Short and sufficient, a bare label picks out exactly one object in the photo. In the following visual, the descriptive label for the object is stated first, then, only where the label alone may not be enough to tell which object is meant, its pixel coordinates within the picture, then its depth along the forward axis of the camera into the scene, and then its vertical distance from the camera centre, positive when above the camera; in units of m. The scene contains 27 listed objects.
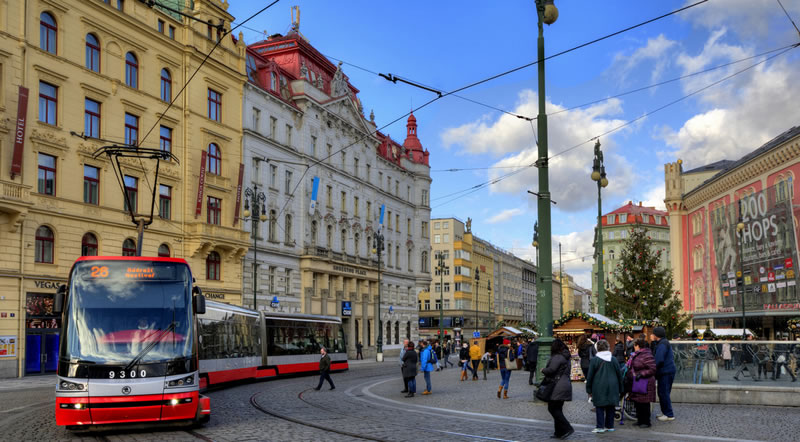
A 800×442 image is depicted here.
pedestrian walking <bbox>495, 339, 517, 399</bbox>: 19.00 -1.91
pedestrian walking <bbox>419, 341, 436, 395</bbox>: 22.18 -1.92
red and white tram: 11.85 -0.75
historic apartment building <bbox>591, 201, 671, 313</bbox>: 137.25 +11.53
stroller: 14.13 -2.11
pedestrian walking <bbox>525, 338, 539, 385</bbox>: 23.00 -1.81
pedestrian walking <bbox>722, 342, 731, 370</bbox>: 17.03 -1.32
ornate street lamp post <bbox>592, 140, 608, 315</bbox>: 28.25 +3.58
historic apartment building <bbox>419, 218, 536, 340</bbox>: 111.56 +1.59
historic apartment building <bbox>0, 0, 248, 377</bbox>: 31.22 +7.16
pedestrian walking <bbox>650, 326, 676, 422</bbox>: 13.91 -1.41
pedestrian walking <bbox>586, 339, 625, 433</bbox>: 11.87 -1.32
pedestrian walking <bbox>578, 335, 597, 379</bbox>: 18.56 -1.41
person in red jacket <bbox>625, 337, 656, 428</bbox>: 12.78 -1.38
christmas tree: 34.19 +0.35
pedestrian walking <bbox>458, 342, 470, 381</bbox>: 28.98 -2.39
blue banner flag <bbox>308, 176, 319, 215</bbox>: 54.38 +7.15
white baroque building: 50.03 +7.49
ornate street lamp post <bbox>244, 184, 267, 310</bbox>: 39.34 +5.43
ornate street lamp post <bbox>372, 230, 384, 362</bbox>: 54.94 -3.54
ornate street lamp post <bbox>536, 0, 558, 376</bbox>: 16.42 +1.62
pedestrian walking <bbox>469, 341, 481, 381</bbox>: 27.28 -2.15
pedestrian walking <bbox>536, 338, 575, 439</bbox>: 11.48 -1.39
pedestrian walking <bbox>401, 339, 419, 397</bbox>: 20.97 -1.95
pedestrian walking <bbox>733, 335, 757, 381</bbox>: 16.66 -1.40
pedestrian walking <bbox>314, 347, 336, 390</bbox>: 23.08 -2.09
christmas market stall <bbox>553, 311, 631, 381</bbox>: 26.89 -1.14
